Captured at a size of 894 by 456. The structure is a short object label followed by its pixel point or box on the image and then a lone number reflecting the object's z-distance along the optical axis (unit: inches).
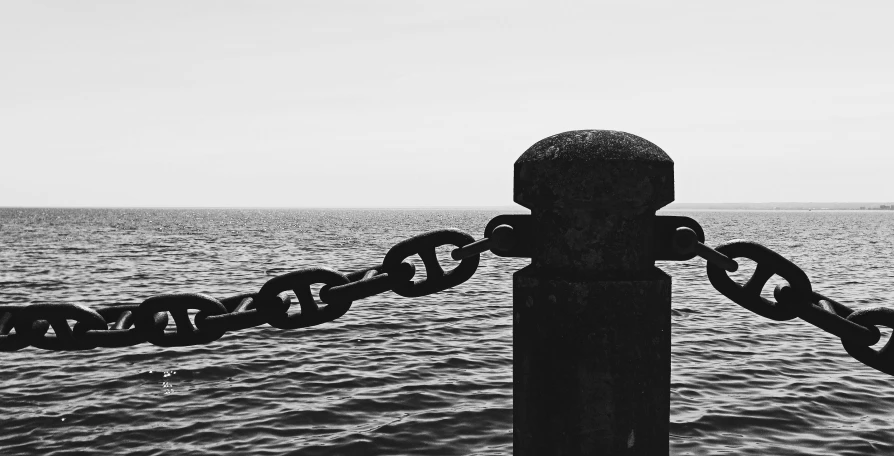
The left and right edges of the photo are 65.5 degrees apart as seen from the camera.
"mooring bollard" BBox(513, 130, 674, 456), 60.6
